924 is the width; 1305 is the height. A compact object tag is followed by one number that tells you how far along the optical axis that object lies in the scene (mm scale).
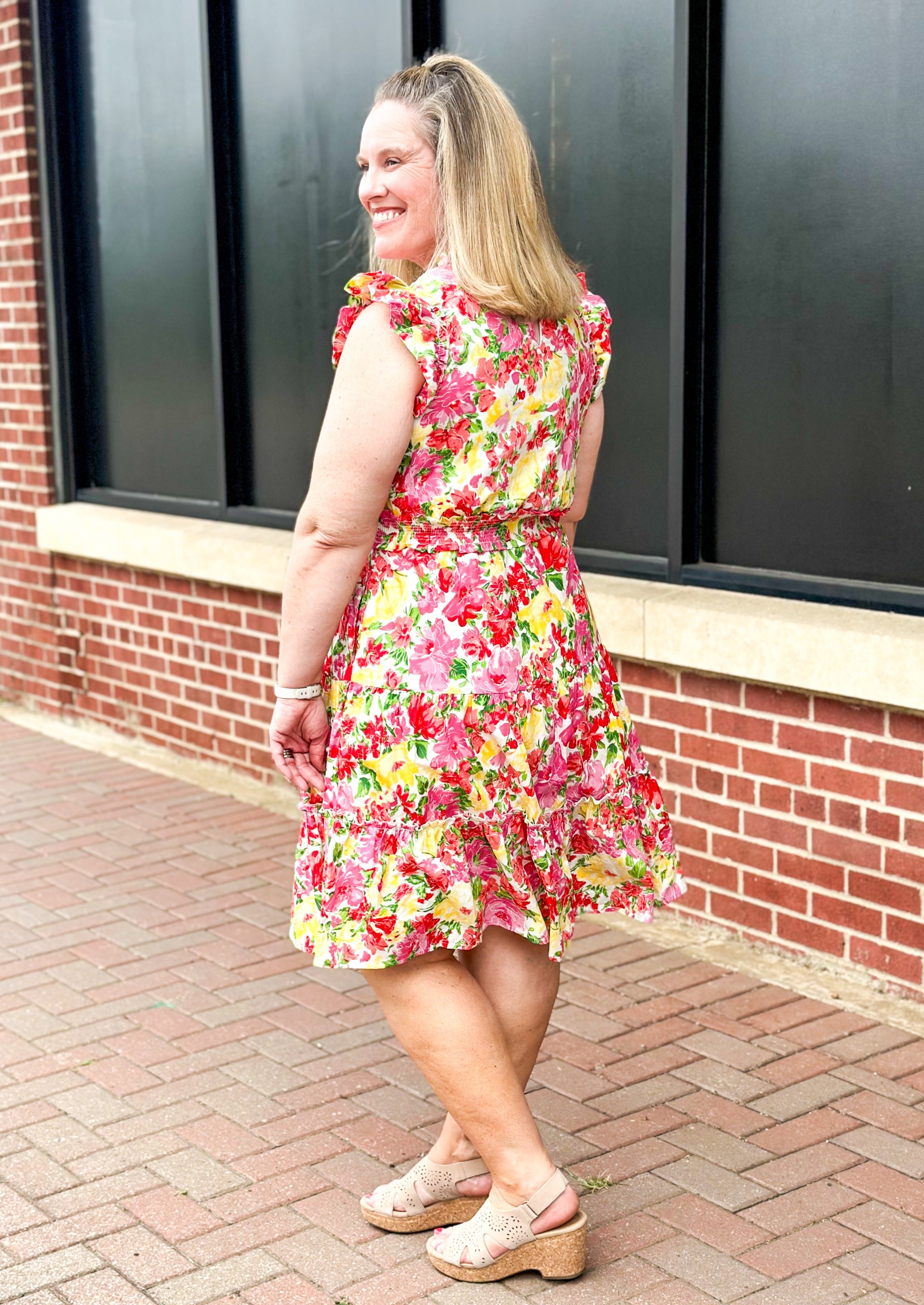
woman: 2645
